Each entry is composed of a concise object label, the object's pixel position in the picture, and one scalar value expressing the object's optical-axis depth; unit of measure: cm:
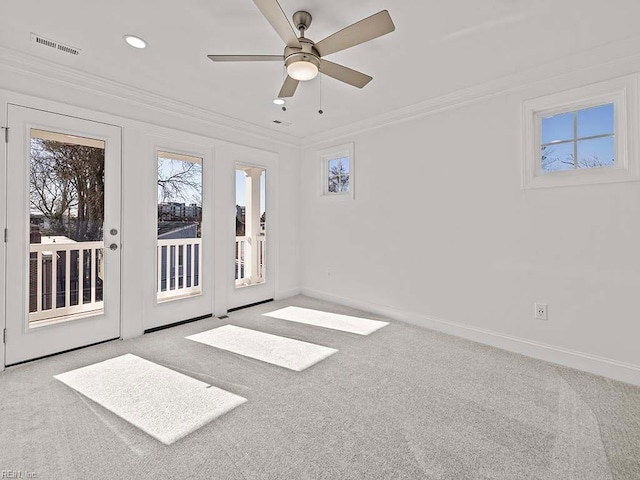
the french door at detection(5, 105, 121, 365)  259
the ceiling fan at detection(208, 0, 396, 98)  169
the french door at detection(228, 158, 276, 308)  438
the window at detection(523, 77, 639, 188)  241
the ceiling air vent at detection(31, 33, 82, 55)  233
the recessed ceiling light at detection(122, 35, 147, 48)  235
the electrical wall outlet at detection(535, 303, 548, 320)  278
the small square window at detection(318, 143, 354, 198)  441
